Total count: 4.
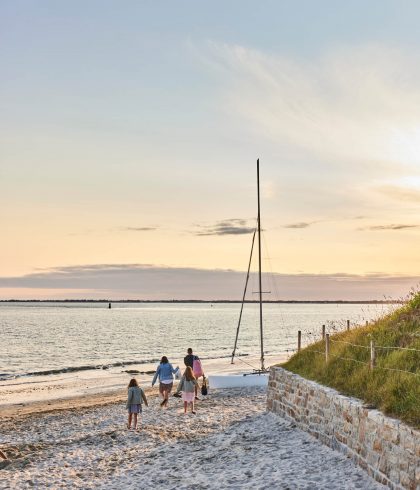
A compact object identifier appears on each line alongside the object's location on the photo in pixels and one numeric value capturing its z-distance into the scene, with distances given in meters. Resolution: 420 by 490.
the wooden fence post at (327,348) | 17.19
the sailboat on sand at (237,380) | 28.83
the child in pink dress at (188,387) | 21.00
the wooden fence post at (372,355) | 14.17
